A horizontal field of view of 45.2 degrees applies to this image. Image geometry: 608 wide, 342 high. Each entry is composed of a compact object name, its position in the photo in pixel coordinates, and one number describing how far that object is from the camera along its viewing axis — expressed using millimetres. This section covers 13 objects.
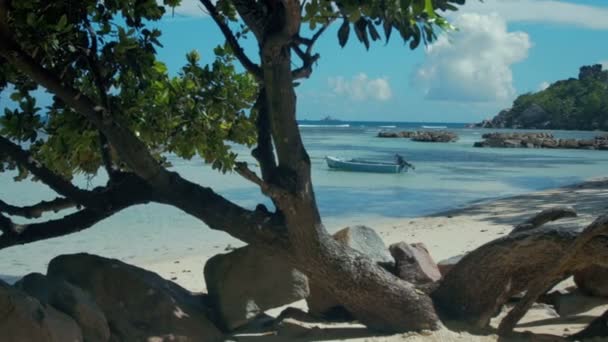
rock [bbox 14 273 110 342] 4191
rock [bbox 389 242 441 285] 5715
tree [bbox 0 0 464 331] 4406
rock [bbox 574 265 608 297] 5590
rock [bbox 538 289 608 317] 5512
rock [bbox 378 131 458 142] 64625
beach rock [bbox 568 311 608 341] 4645
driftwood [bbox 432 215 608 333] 4531
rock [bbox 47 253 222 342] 4711
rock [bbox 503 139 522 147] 53344
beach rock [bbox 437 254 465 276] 6434
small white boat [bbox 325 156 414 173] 28000
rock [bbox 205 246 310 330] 5281
